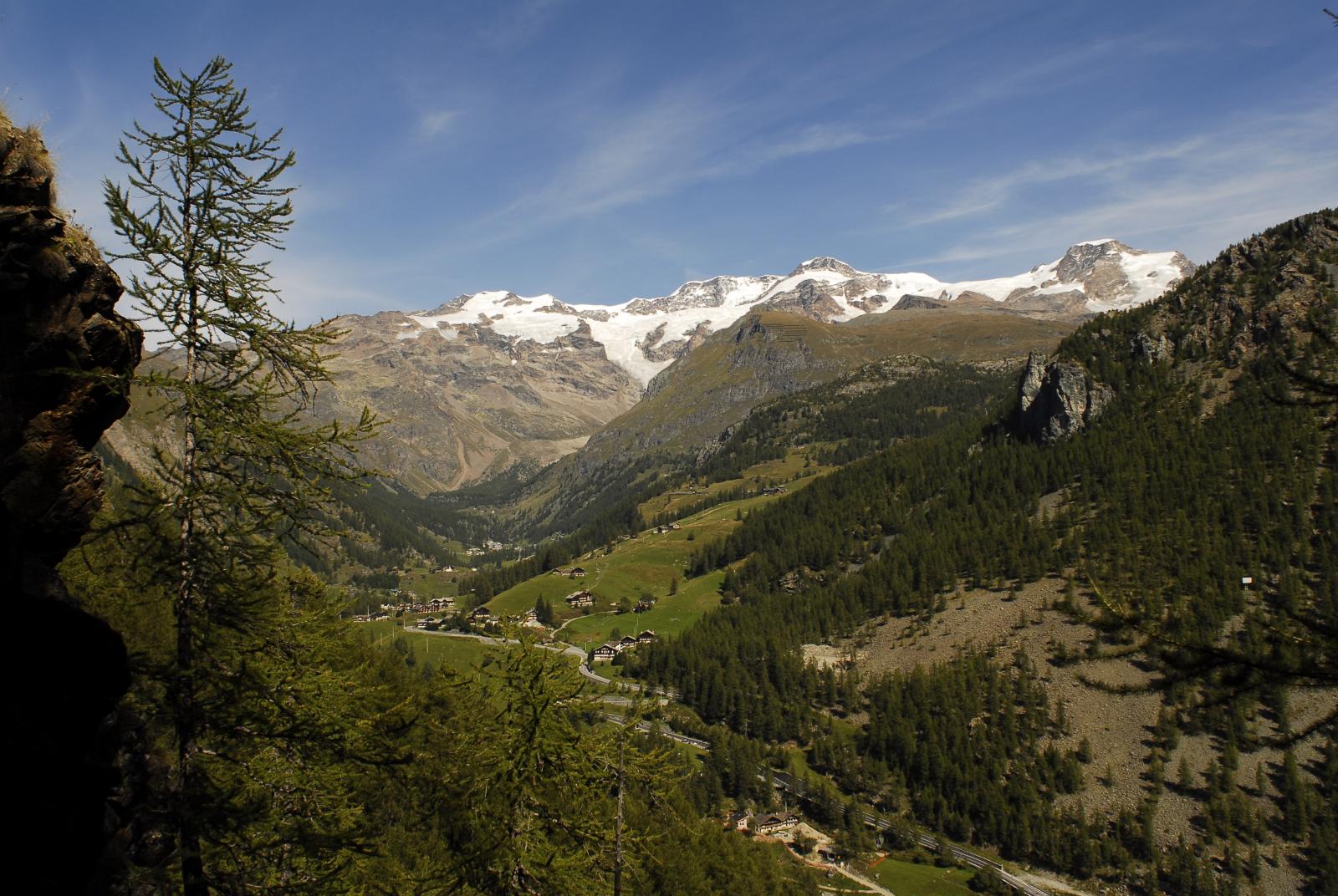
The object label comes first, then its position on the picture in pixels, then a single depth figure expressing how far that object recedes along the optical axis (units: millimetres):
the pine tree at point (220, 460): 12703
